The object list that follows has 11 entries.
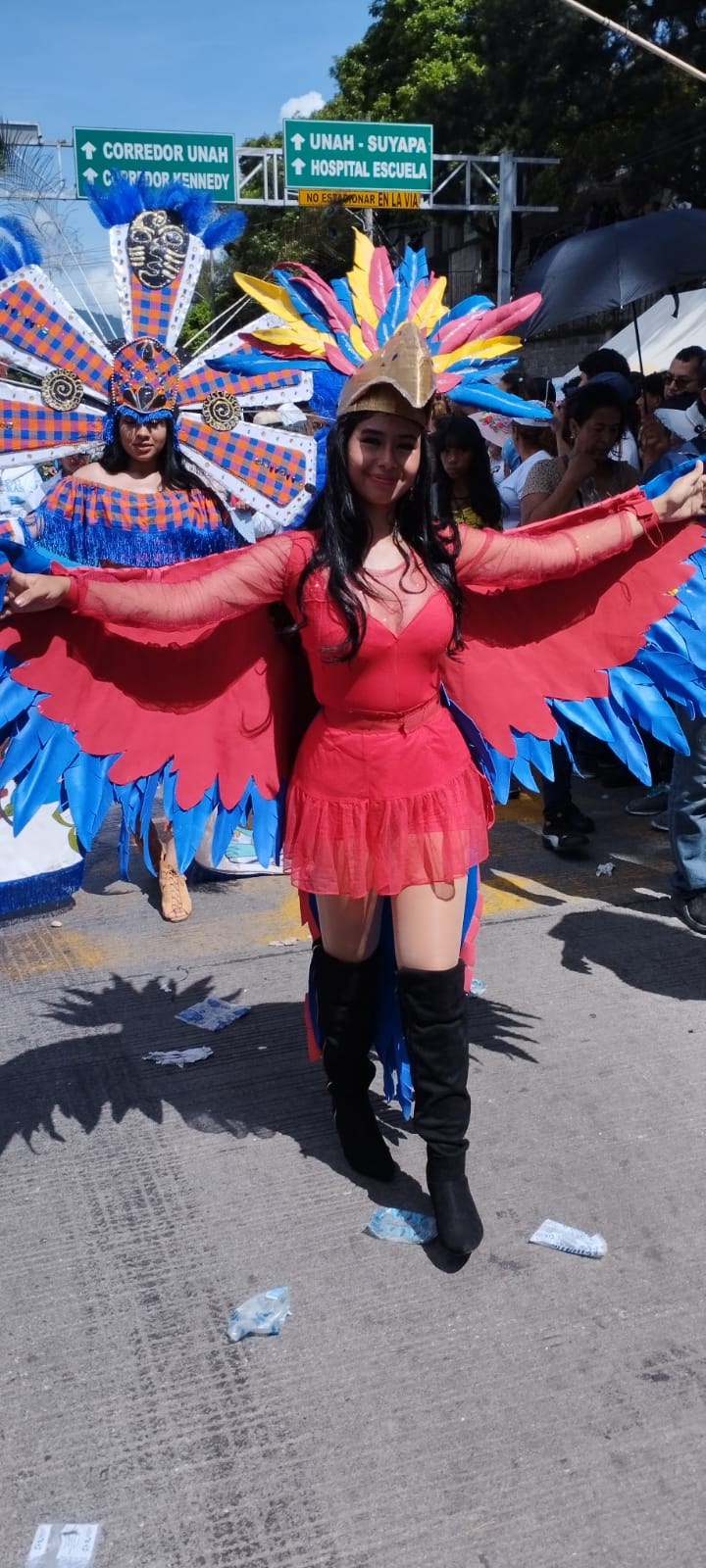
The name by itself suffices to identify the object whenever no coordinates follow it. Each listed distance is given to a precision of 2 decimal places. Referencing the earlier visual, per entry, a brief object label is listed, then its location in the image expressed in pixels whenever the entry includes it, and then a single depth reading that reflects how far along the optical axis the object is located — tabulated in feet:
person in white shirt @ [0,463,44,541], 13.03
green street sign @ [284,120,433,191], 68.54
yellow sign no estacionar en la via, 70.95
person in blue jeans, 13.83
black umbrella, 23.67
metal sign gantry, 70.74
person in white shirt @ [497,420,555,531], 18.93
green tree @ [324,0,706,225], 62.49
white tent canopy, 36.55
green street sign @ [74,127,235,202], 64.75
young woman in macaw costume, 7.96
